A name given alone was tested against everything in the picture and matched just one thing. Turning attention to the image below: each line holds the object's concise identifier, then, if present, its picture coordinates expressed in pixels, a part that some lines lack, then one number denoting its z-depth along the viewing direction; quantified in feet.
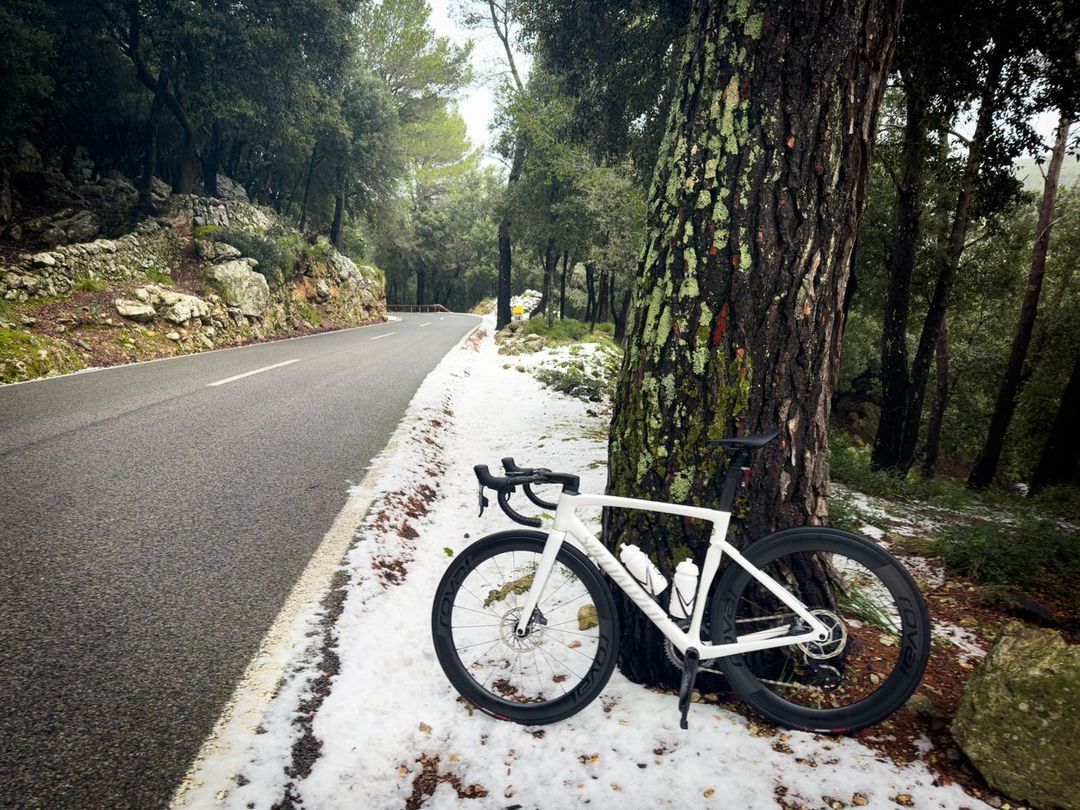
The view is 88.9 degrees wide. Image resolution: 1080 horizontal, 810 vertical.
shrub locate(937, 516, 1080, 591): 11.55
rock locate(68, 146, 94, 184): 56.56
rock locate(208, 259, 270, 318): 53.16
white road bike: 7.24
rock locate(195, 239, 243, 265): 55.06
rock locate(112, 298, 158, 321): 40.24
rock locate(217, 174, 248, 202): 74.79
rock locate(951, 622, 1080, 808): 5.94
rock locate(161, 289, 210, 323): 44.14
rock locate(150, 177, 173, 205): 60.13
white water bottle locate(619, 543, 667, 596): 7.62
